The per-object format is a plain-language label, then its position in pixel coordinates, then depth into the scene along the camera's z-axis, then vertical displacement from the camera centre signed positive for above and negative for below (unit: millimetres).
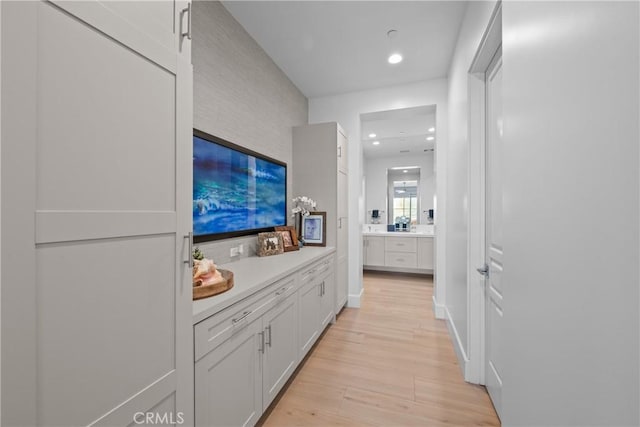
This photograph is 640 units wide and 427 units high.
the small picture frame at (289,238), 2575 -234
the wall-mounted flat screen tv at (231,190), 1715 +192
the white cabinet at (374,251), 5020 -699
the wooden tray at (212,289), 1141 -339
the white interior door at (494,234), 1551 -120
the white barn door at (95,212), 544 +5
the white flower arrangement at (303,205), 2921 +109
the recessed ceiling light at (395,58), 2635 +1608
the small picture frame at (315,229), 2943 -163
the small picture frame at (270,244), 2305 -269
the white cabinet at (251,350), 1057 -704
